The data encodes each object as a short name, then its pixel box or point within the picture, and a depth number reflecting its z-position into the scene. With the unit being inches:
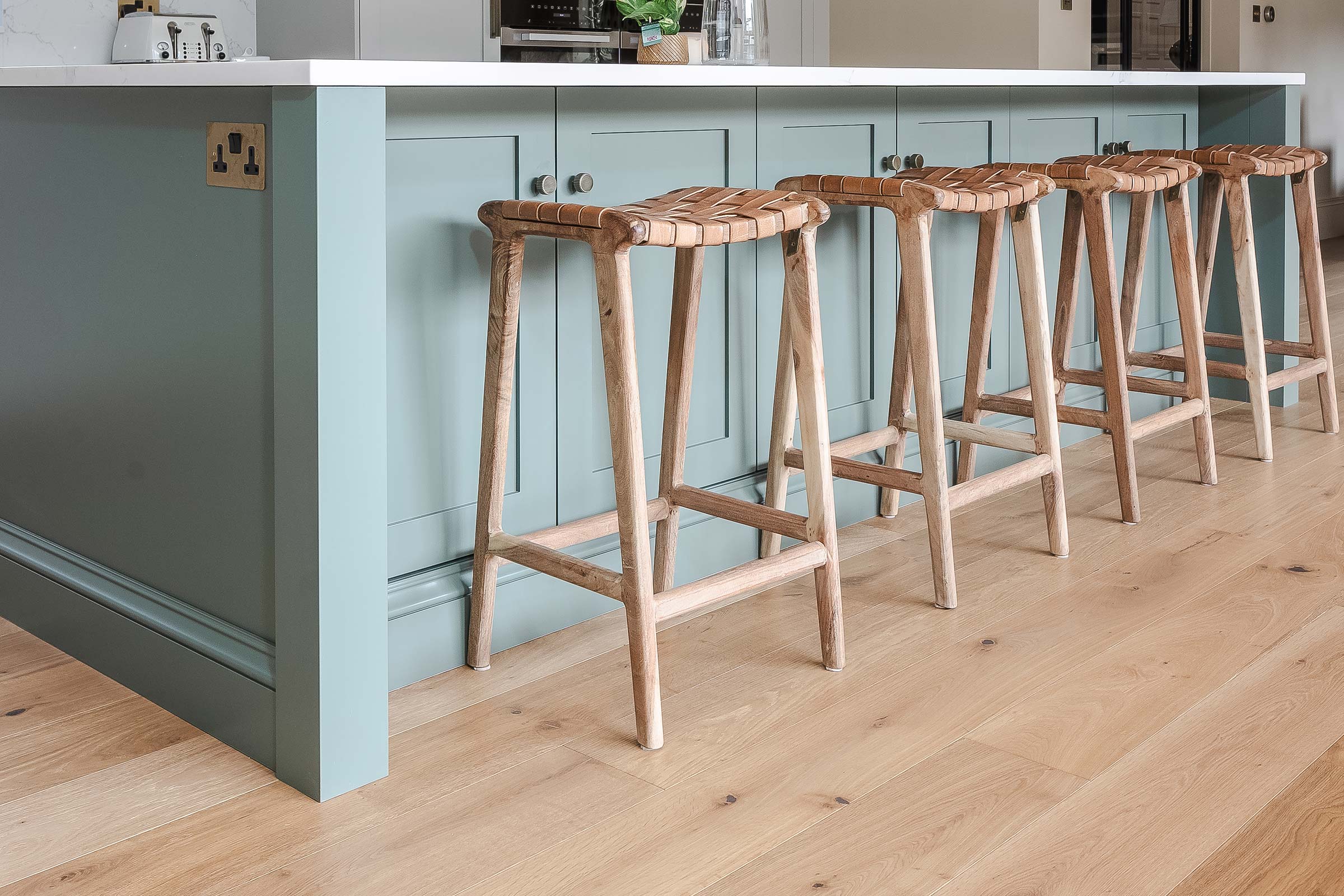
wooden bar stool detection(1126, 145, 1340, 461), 119.6
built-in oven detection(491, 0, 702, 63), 153.7
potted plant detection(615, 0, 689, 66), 84.2
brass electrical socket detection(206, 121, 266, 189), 59.3
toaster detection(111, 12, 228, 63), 126.0
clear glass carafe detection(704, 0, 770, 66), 89.5
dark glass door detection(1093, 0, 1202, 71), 174.9
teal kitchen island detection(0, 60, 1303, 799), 58.9
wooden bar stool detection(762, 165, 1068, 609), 84.4
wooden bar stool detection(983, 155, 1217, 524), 101.4
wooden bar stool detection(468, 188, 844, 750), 64.5
